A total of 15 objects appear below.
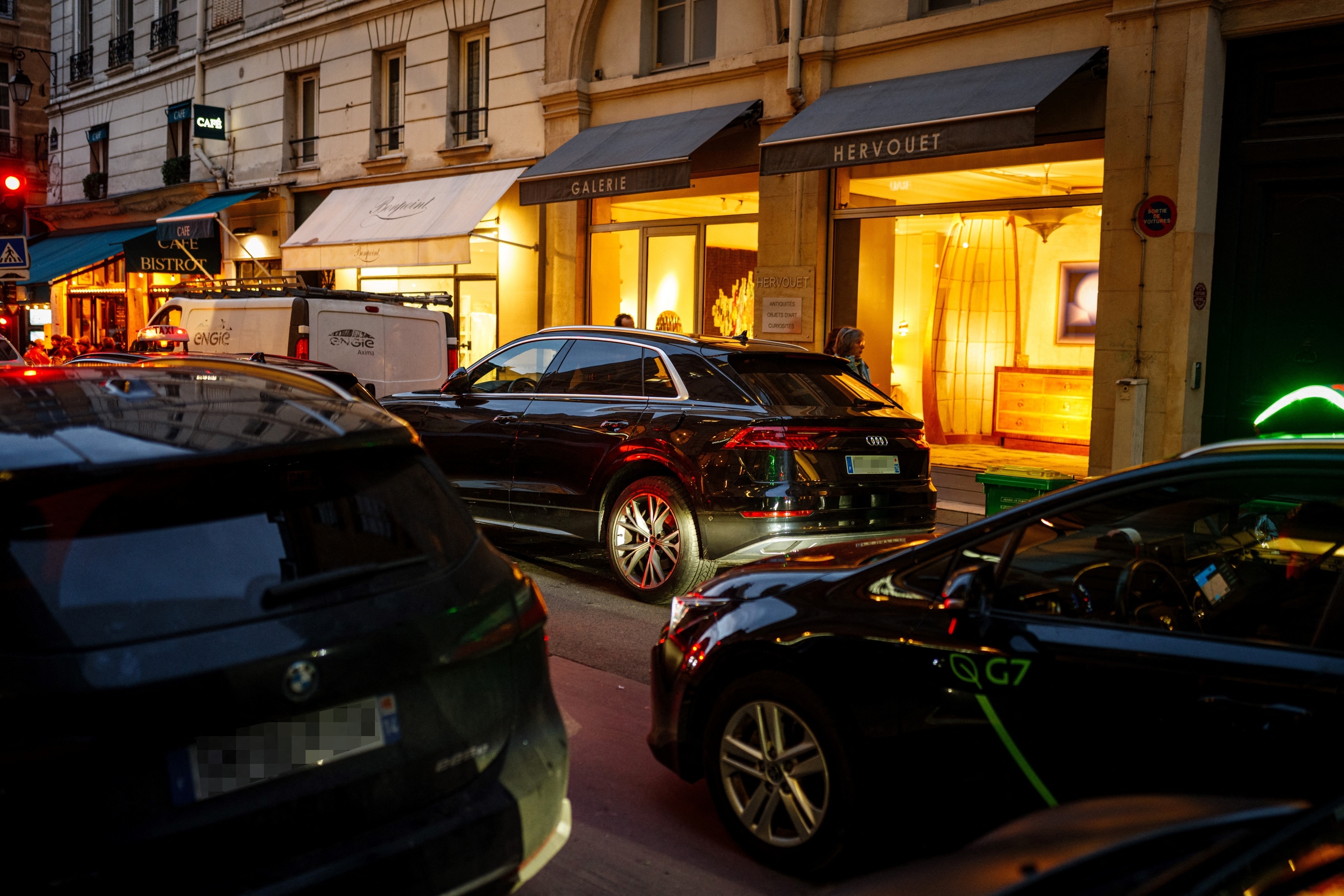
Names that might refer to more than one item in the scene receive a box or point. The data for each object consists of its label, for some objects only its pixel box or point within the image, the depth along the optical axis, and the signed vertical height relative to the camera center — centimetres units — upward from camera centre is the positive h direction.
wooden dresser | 1349 -42
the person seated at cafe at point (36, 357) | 1632 -22
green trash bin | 636 -62
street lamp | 2942 +671
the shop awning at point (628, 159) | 1393 +260
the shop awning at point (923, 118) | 1078 +254
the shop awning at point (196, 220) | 2256 +255
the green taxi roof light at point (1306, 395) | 473 -6
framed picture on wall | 1332 +84
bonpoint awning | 1716 +208
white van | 1284 +20
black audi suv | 682 -58
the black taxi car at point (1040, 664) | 268 -77
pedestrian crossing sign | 1565 +122
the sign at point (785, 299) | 1399 +82
